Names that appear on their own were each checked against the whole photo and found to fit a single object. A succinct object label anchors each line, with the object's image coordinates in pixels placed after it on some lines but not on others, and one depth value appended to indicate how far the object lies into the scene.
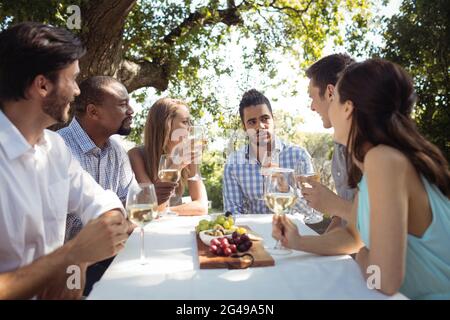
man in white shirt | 1.50
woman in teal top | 1.32
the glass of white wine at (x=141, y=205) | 1.68
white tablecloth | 1.34
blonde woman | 3.49
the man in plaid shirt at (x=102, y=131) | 3.02
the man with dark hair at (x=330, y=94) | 2.75
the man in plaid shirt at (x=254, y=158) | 3.41
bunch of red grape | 1.72
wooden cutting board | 1.60
